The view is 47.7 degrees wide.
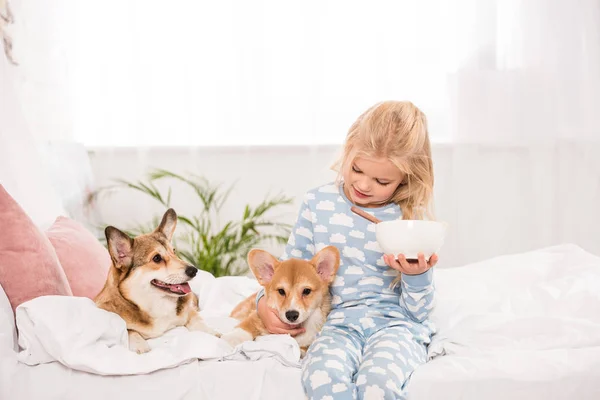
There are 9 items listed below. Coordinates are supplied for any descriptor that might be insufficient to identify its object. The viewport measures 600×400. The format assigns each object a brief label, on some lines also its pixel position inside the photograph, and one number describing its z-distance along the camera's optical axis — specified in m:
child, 1.64
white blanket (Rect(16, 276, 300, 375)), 1.55
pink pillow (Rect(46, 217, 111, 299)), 1.90
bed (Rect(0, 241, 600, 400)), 1.54
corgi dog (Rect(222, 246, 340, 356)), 1.65
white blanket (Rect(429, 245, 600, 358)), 1.76
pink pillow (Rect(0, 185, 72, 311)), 1.65
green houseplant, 3.36
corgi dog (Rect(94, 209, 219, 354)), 1.63
